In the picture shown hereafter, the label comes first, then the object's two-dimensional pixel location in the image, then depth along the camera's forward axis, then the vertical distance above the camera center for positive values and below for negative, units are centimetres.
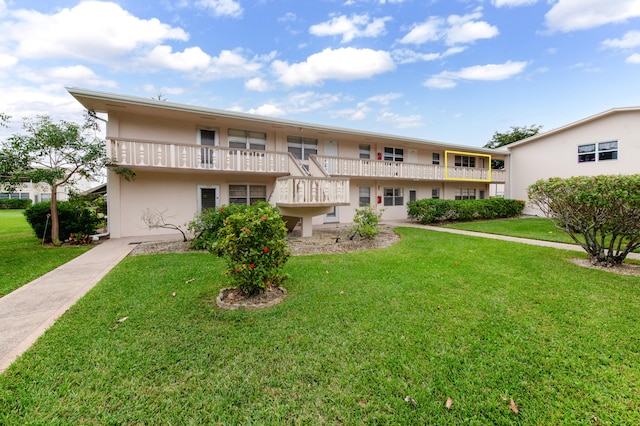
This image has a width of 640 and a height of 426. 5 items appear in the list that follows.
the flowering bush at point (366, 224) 935 -59
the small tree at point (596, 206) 538 -1
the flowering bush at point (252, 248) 403 -60
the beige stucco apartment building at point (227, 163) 965 +197
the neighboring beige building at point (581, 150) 1487 +349
